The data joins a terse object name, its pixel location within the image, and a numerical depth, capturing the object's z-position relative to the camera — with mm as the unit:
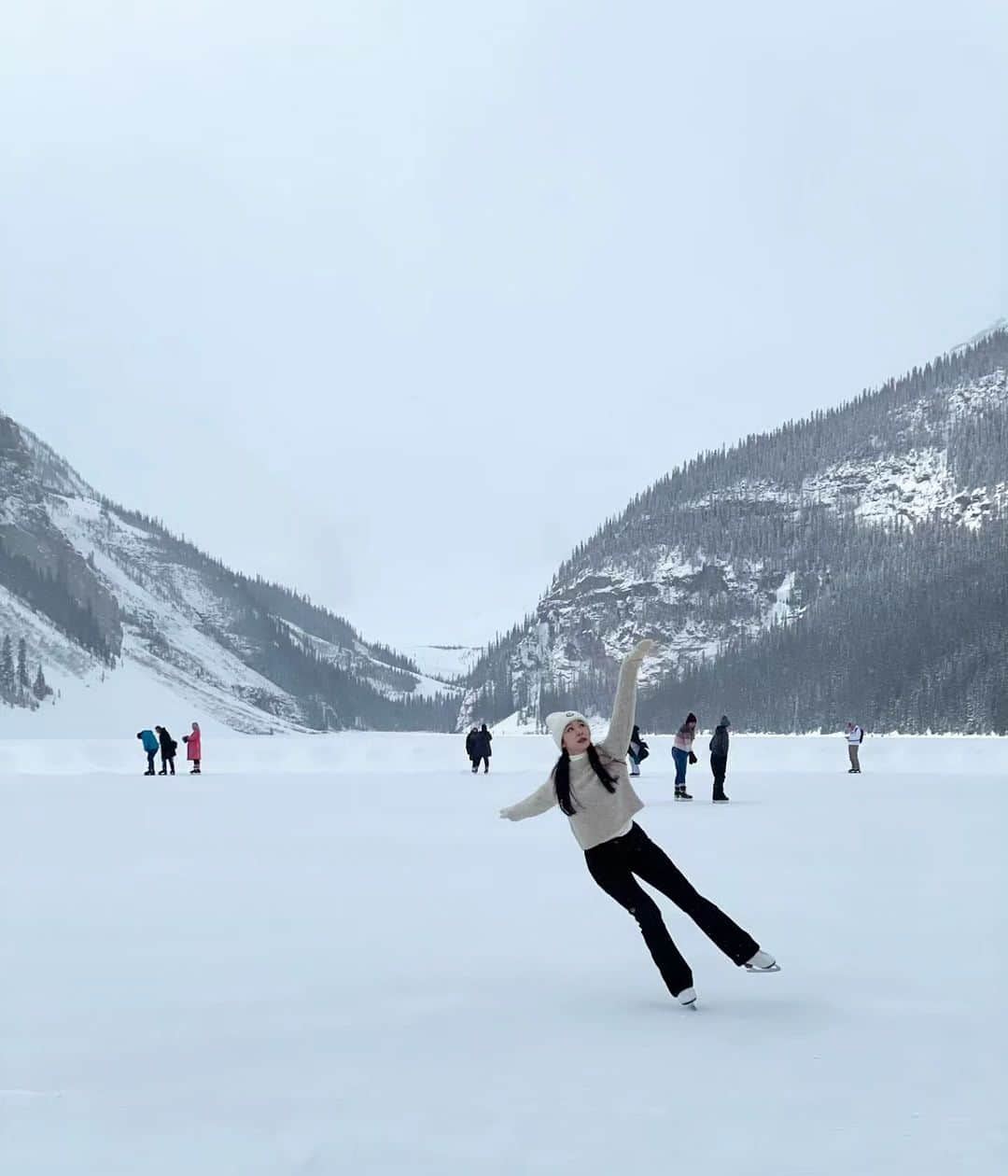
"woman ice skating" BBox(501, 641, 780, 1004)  6555
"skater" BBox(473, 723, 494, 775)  34844
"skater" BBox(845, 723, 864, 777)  32750
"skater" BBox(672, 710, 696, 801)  24547
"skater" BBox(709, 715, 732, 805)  23516
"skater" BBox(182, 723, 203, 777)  36125
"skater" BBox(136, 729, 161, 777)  35250
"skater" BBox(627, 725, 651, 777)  26797
